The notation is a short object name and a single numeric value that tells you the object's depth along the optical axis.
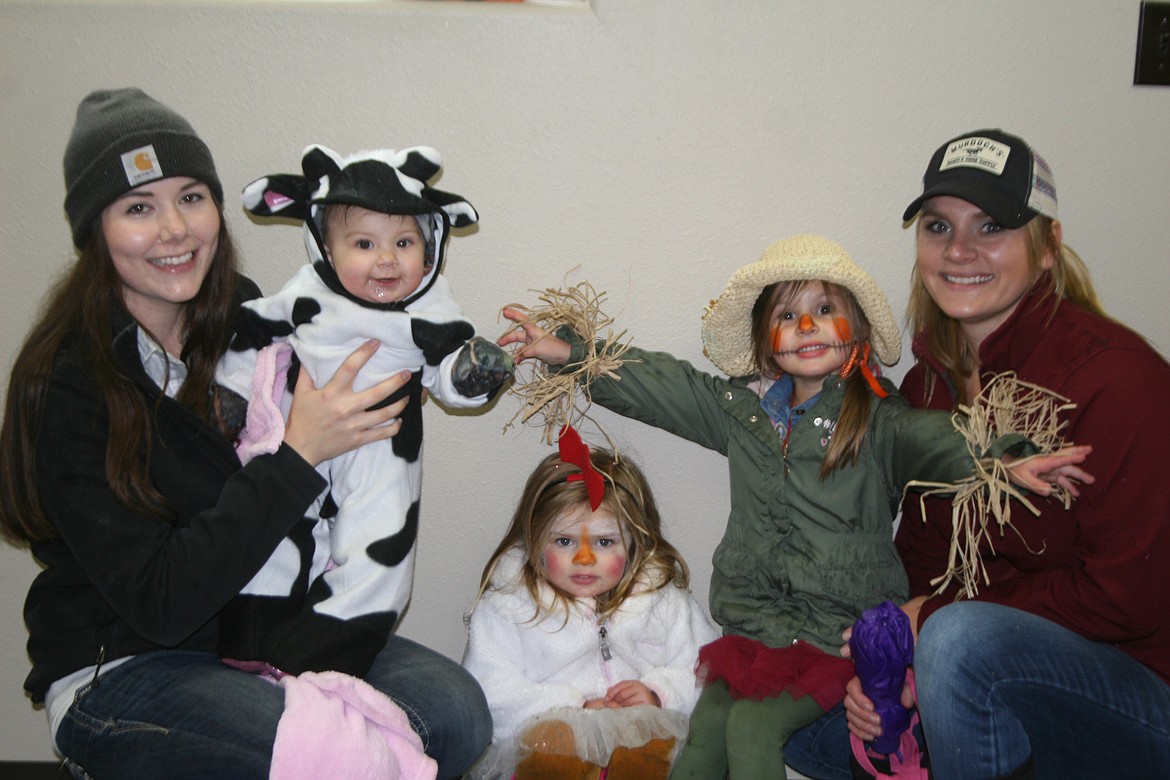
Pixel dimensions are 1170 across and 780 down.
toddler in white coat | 2.14
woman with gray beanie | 1.71
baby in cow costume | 1.87
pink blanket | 1.67
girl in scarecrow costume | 2.02
